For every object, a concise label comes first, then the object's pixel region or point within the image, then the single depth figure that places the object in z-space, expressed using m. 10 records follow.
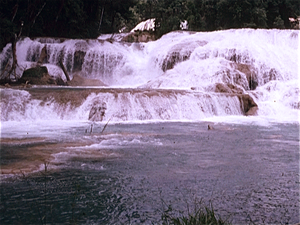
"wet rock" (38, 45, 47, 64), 20.10
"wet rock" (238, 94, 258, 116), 13.71
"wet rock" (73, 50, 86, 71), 21.02
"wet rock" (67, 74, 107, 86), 18.48
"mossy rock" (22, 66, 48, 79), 16.97
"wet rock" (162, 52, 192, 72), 20.09
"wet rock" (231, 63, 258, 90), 17.33
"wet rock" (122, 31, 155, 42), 28.59
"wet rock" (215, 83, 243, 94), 14.67
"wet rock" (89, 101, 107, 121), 11.62
